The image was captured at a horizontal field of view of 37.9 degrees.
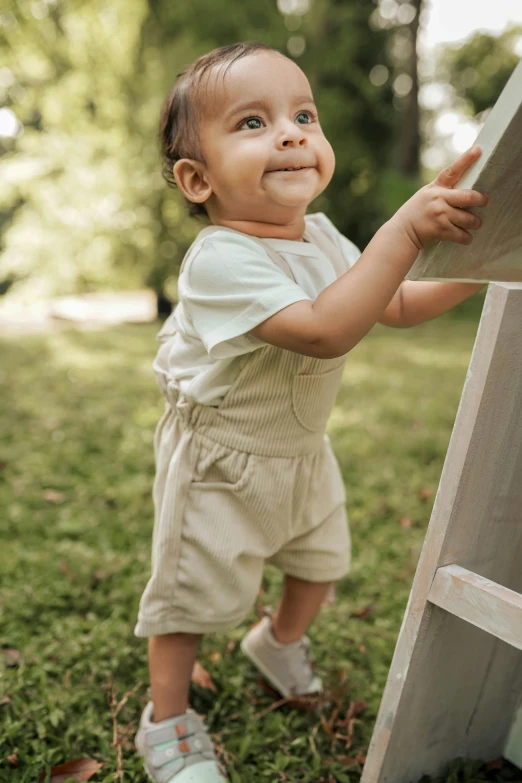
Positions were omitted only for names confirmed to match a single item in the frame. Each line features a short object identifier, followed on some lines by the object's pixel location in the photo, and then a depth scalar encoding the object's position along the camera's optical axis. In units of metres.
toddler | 1.19
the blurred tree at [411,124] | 12.70
